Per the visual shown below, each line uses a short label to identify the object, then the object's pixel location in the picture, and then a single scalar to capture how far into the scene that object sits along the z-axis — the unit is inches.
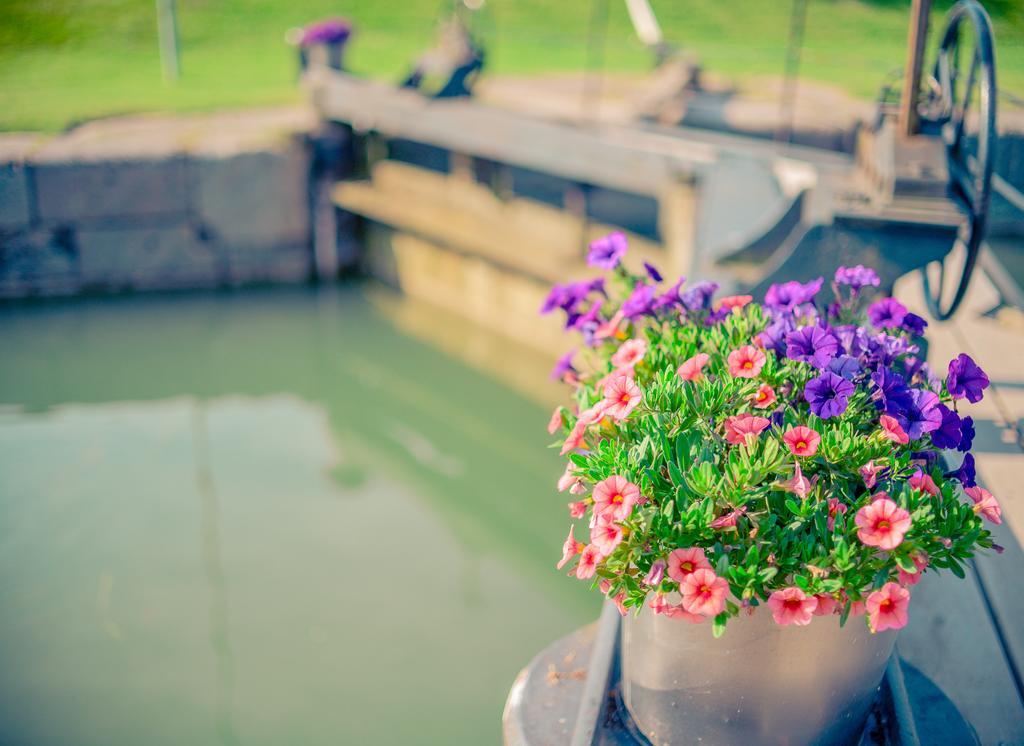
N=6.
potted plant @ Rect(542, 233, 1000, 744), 54.6
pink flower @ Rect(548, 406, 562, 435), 68.3
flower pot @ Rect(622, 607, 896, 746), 57.4
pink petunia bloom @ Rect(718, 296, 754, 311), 73.8
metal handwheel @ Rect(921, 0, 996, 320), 95.2
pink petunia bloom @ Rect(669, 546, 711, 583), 54.4
